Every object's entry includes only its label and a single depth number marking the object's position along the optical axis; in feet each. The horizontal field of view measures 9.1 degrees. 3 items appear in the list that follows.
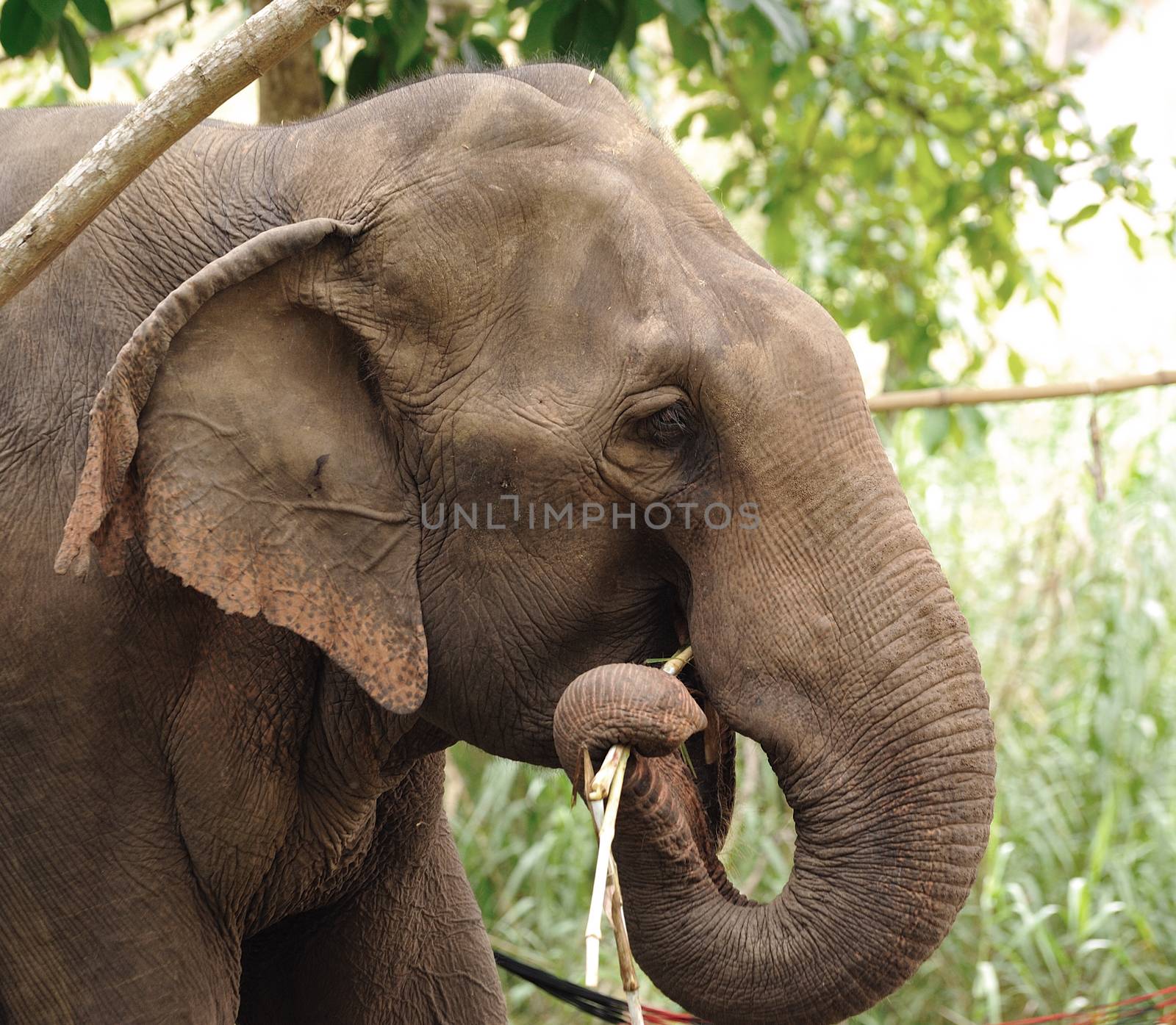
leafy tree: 28.57
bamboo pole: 27.85
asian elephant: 23.61
